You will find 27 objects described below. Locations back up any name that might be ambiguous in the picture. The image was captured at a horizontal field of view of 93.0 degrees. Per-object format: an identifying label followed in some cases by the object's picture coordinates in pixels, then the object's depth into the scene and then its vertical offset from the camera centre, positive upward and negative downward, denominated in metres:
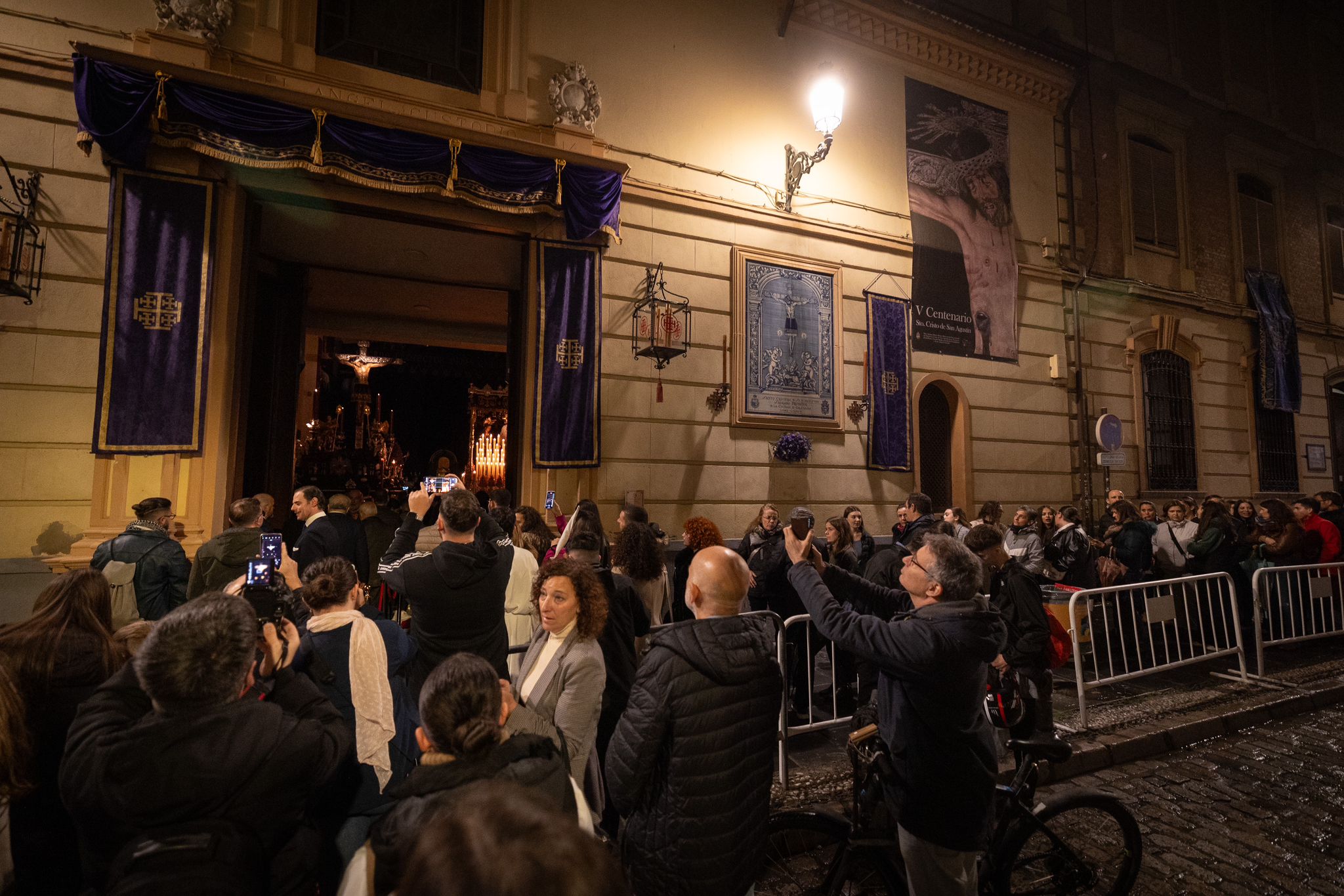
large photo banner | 11.55 +4.93
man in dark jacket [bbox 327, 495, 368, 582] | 6.28 -0.48
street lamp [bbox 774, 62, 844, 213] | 9.02 +5.54
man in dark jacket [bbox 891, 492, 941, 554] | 6.41 -0.27
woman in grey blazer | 2.90 -0.83
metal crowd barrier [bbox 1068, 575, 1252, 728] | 5.77 -1.60
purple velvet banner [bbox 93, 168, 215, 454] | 6.55 +1.76
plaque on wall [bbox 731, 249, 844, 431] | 9.77 +2.32
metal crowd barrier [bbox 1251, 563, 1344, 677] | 7.10 -1.32
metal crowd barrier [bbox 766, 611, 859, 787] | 4.37 -1.65
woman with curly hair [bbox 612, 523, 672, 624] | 4.39 -0.47
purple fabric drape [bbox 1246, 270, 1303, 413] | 14.85 +3.52
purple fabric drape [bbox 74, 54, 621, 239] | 6.41 +3.84
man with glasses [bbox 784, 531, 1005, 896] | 2.59 -0.91
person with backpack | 4.79 -0.66
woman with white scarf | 2.64 -0.87
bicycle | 2.87 -1.72
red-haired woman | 5.15 -0.39
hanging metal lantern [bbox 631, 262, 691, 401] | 8.87 +2.36
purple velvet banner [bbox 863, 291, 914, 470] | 10.71 +1.81
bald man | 2.20 -0.93
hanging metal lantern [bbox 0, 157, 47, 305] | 6.08 +2.31
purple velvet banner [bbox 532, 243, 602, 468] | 8.47 +1.76
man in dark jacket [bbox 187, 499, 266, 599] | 4.87 -0.58
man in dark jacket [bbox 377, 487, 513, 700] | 3.62 -0.59
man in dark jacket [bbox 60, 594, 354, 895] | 1.66 -0.73
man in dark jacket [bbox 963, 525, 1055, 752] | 4.24 -0.83
